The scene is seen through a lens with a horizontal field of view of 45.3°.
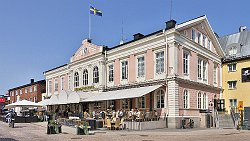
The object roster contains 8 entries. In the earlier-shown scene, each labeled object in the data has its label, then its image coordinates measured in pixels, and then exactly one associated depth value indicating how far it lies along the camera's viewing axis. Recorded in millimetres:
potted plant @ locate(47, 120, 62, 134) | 20594
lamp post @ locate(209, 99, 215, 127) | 33769
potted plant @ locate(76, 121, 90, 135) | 20453
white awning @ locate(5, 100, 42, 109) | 34778
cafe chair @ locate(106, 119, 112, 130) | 24922
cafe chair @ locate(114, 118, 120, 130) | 24953
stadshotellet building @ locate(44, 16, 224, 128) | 28594
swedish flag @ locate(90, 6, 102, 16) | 39284
